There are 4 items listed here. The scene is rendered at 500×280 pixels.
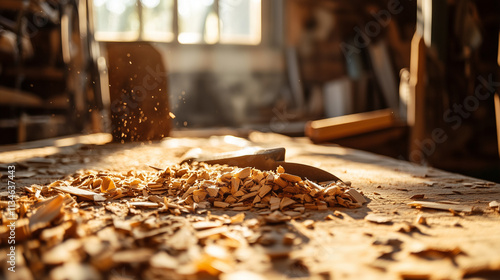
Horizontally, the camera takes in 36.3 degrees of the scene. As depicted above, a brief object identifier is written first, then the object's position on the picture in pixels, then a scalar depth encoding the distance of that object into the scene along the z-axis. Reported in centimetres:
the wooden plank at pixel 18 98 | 240
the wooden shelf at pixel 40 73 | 245
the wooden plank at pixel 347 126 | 231
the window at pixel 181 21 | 317
